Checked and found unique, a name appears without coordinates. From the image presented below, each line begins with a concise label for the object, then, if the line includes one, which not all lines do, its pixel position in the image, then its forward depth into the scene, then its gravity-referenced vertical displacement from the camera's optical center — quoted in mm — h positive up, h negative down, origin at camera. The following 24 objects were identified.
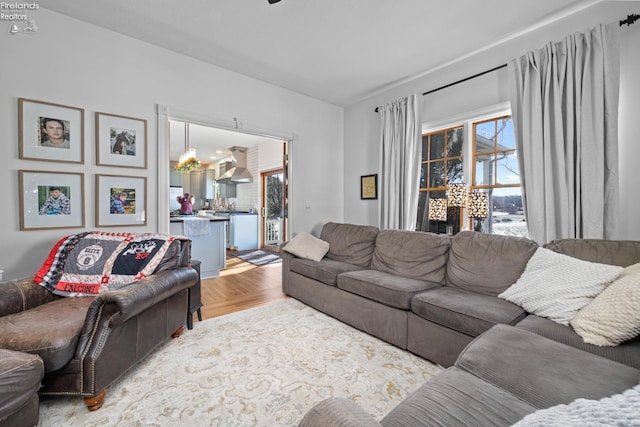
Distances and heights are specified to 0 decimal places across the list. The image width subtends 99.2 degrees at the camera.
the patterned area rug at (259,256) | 5480 -970
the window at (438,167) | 3389 +593
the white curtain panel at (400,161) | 3594 +699
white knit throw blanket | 475 -376
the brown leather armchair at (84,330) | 1409 -653
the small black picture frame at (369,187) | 4230 +402
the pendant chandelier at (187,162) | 5562 +1041
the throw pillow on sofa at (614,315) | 1306 -523
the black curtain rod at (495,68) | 2078 +1521
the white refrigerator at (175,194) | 7527 +517
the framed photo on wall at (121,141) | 2693 +736
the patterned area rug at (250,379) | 1492 -1102
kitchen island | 4168 -413
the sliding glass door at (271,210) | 7062 +57
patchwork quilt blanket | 2018 -390
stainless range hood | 7319 +1183
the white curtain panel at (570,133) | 2176 +682
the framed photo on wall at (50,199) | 2369 +119
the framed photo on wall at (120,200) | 2723 +125
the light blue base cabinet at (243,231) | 6777 -487
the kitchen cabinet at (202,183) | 9453 +1017
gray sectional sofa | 923 -634
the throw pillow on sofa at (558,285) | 1602 -460
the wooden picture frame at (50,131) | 2354 +733
